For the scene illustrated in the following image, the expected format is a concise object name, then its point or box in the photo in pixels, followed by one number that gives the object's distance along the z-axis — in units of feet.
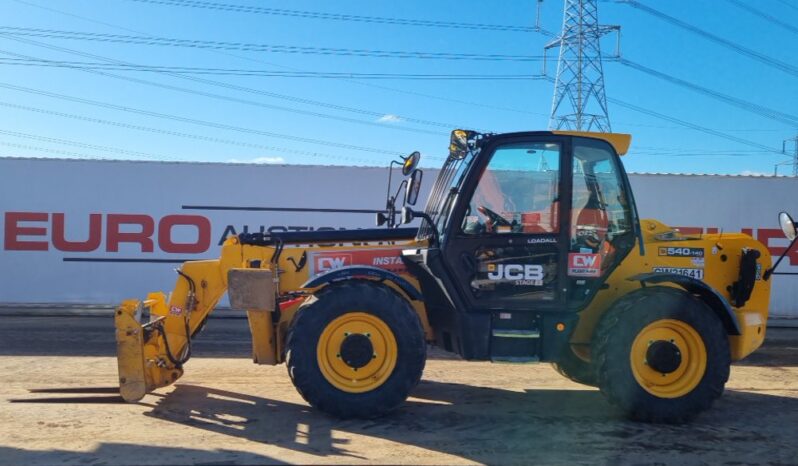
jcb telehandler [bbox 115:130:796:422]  16.44
